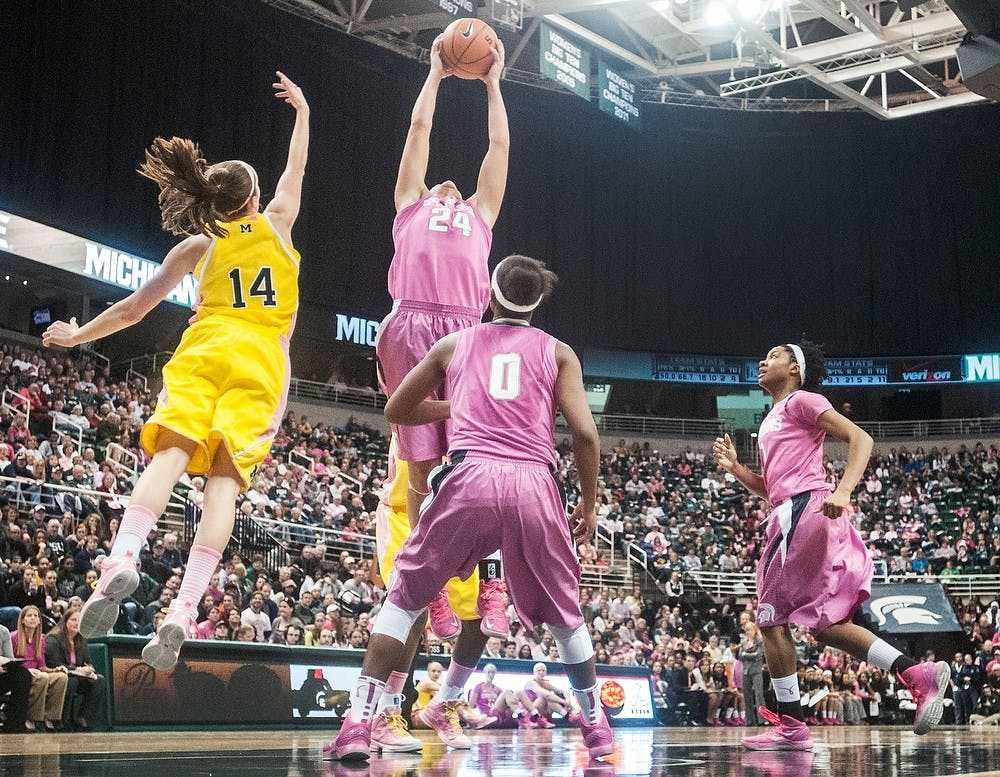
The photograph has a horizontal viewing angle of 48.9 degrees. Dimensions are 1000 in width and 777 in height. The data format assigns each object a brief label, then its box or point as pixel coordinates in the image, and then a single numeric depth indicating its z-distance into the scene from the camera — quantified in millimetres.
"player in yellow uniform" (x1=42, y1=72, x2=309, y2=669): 4129
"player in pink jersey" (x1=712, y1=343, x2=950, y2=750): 5270
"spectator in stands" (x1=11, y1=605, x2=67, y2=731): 7863
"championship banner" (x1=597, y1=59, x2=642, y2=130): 20531
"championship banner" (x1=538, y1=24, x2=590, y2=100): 18922
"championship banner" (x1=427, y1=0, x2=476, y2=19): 15977
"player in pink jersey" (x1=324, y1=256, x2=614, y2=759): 3652
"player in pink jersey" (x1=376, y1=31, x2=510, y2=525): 4953
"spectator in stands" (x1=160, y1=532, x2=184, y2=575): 11023
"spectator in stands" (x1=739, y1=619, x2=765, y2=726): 13977
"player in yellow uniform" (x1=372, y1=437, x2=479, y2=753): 4336
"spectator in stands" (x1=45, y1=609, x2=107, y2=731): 7820
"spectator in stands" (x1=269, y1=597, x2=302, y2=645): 10766
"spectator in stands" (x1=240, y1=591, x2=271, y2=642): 10625
